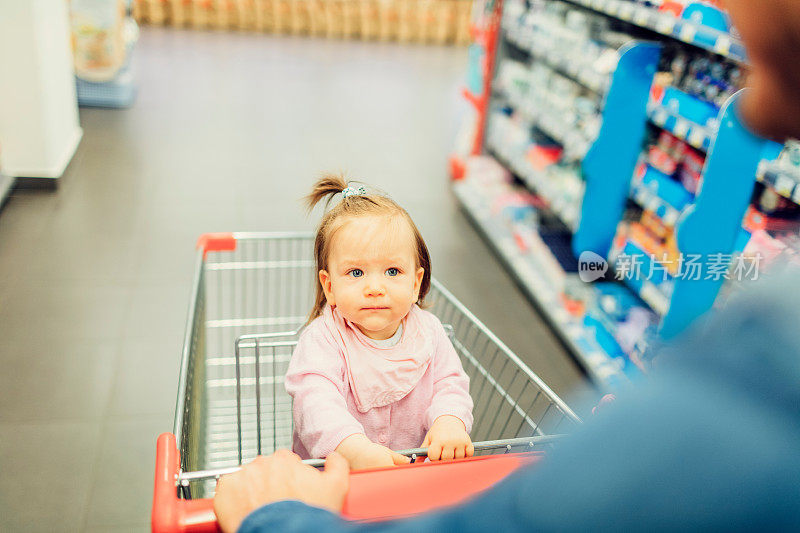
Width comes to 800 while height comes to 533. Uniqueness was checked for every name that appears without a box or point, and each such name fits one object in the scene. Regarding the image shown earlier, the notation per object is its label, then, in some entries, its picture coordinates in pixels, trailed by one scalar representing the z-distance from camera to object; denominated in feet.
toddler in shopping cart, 4.44
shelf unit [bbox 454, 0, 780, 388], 7.77
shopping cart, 3.03
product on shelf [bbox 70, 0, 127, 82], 18.48
